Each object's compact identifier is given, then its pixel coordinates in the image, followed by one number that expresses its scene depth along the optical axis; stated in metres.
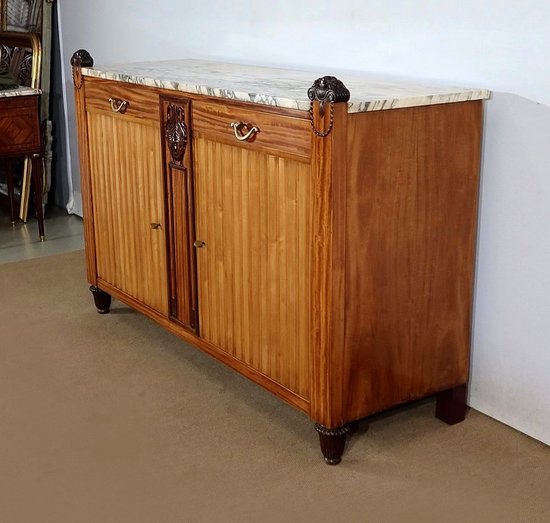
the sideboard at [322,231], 2.01
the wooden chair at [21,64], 4.13
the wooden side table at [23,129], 3.92
